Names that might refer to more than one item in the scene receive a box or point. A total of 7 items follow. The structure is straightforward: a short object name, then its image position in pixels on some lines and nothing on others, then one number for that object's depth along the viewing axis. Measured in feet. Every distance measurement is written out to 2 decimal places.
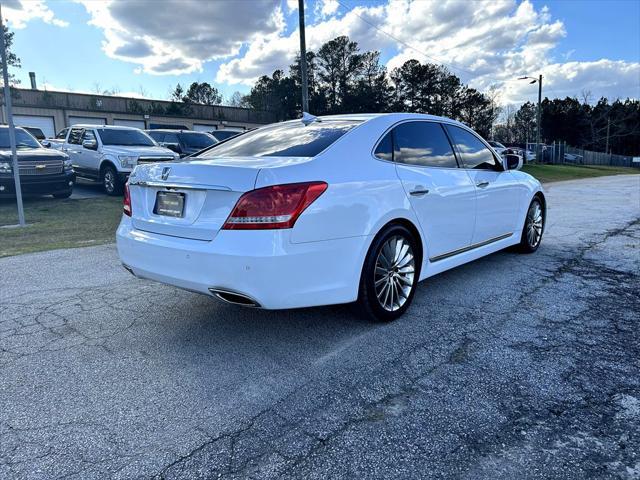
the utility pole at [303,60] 53.11
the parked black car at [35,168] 33.68
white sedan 9.73
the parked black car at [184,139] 51.89
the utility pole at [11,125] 26.10
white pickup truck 39.99
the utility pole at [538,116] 113.79
